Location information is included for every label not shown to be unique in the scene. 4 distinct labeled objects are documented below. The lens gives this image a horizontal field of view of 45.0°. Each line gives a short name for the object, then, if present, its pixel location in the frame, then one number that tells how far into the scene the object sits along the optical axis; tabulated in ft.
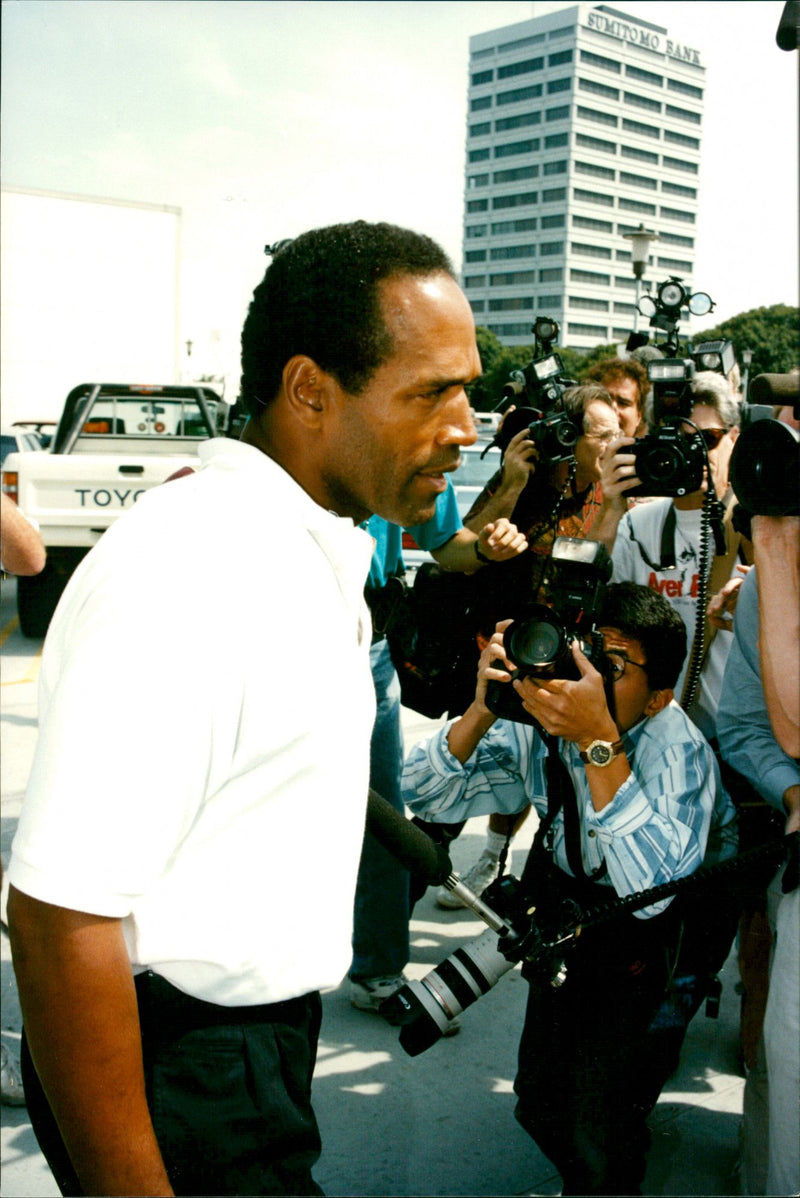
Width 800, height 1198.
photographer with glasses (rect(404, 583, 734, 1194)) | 6.03
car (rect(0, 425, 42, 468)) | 38.58
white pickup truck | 23.88
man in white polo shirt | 2.94
